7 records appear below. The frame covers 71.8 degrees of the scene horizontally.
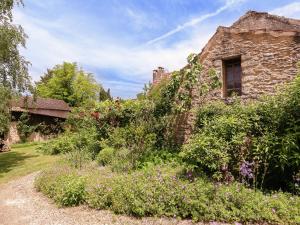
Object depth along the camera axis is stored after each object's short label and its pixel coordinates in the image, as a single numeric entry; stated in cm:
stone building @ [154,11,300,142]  671
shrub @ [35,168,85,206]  508
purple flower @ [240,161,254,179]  459
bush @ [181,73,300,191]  467
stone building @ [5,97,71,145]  1794
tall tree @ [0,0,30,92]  929
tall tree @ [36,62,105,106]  2773
